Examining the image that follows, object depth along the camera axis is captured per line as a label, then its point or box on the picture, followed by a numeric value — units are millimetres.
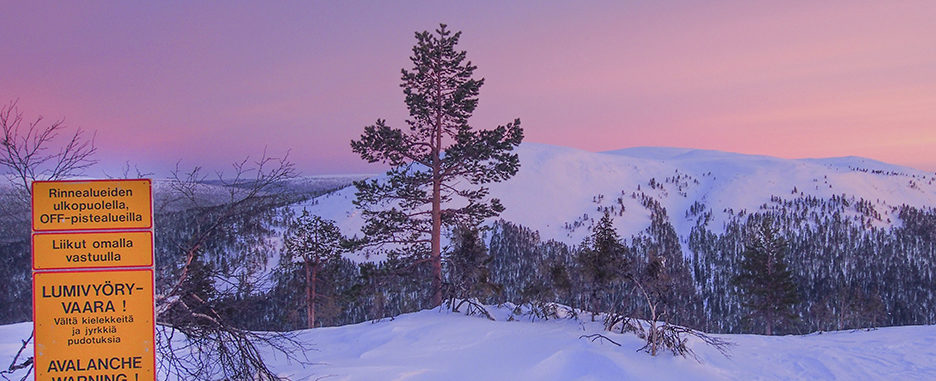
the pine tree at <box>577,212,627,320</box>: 25245
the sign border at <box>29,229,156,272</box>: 4241
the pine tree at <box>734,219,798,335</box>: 41225
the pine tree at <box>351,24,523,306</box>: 18531
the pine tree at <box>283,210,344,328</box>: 26453
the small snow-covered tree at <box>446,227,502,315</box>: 13492
